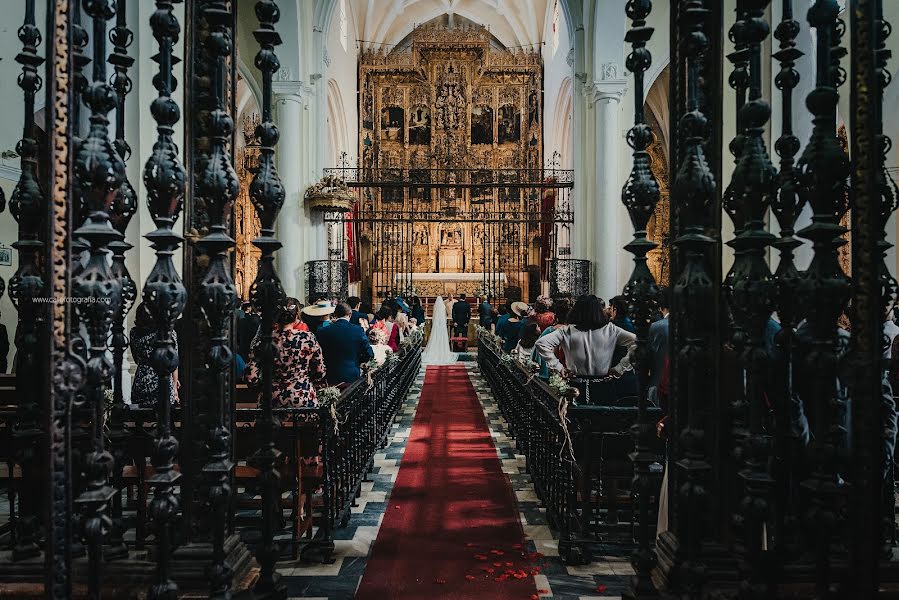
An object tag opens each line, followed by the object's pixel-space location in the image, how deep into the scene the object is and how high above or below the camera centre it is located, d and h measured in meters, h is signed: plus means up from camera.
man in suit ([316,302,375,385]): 6.34 -0.45
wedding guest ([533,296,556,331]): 8.67 -0.16
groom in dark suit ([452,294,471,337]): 19.41 -0.40
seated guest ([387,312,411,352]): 11.27 -0.56
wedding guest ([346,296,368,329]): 9.24 -0.19
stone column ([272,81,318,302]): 14.83 +2.68
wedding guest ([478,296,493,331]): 17.53 -0.37
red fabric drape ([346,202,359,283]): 21.05 +1.54
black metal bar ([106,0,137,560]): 2.31 +0.32
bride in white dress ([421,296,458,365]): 17.83 -1.11
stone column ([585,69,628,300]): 14.09 +2.62
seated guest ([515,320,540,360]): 7.91 -0.44
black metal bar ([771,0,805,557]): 2.02 +0.06
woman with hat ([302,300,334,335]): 6.86 -0.13
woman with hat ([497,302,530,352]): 9.71 -0.36
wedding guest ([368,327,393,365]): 8.40 -0.55
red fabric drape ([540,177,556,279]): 21.75 +2.01
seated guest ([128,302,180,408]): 4.62 -0.50
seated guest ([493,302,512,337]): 10.94 -0.34
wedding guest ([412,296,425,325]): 18.28 -0.29
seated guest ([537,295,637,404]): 5.25 -0.37
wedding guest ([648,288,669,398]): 4.42 -0.30
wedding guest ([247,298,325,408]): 5.03 -0.48
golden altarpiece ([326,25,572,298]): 25.73 +6.72
